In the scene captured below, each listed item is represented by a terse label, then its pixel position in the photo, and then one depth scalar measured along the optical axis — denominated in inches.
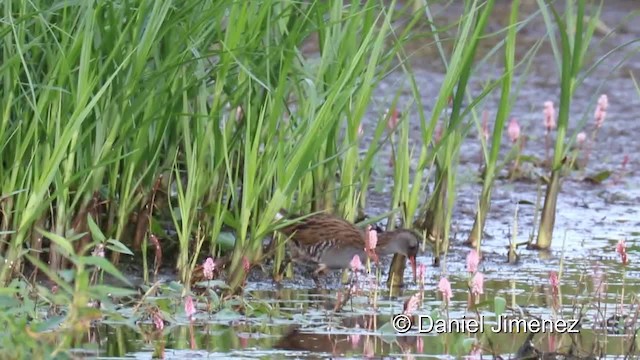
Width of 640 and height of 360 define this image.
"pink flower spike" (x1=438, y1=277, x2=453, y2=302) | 392.1
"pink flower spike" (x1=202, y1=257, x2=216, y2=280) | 410.0
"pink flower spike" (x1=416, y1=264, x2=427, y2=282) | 427.5
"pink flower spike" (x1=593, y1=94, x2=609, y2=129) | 620.7
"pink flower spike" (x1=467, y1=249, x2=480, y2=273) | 404.8
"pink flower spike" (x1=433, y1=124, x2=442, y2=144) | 704.8
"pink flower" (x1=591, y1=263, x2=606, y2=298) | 422.4
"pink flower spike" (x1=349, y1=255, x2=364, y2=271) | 424.2
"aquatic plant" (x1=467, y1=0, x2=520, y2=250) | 486.9
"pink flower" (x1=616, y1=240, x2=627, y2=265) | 419.5
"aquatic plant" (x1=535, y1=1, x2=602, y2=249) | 487.5
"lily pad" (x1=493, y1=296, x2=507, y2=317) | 377.7
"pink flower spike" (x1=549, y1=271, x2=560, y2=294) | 388.2
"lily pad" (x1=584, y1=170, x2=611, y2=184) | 685.9
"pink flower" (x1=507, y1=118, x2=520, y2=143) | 626.5
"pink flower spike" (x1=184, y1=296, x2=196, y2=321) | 375.9
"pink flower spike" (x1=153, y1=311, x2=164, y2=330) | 375.6
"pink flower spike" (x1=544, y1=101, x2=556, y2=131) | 644.1
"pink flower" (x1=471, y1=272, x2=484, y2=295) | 388.5
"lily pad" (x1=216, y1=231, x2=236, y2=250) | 481.1
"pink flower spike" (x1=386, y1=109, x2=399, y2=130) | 674.8
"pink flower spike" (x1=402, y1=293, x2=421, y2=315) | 385.7
